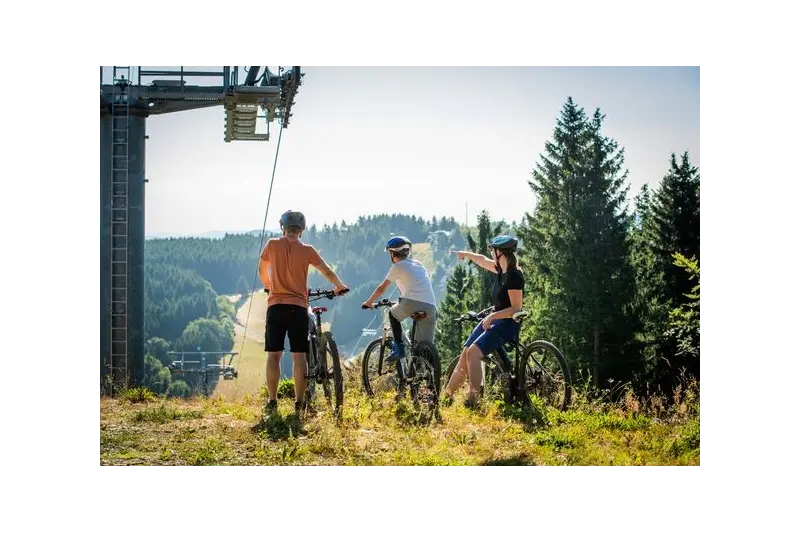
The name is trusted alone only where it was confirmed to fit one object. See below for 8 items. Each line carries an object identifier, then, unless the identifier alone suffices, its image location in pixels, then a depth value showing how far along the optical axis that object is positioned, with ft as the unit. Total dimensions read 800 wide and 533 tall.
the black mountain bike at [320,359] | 24.98
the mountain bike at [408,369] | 24.54
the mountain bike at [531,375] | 24.67
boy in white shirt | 25.96
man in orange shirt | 23.68
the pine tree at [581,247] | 128.16
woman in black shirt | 24.31
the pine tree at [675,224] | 125.39
